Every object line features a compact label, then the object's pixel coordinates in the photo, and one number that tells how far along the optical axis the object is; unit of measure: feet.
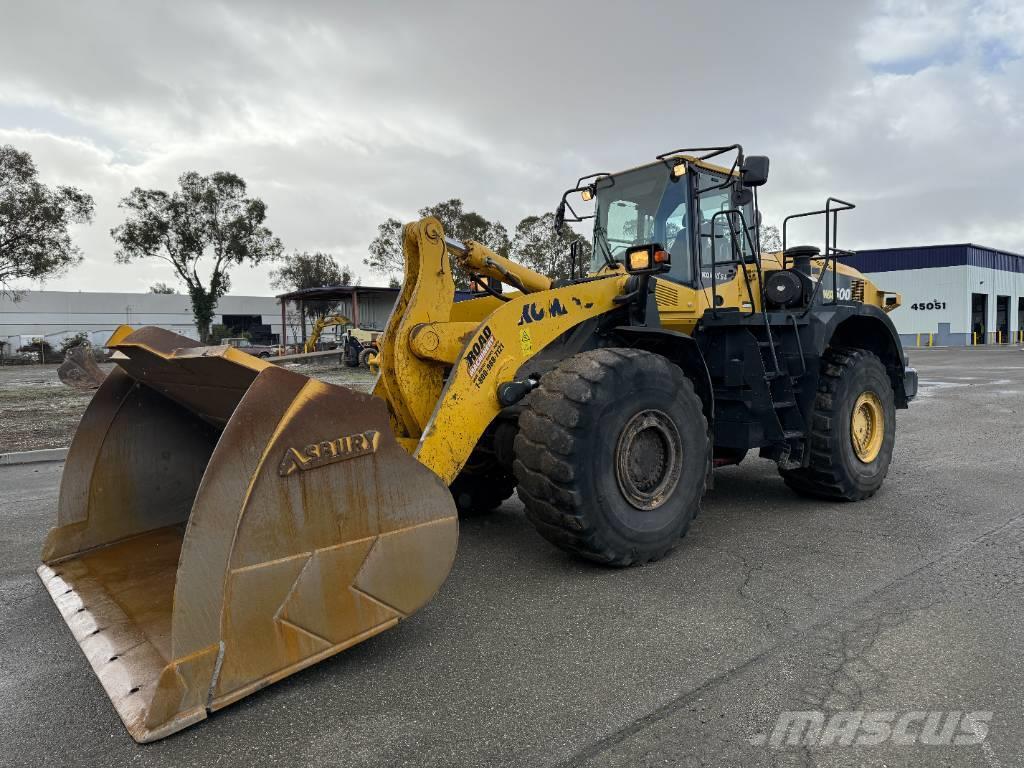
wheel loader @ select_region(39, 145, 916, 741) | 8.39
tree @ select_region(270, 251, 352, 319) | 176.45
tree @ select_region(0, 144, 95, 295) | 98.02
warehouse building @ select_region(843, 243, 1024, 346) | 148.25
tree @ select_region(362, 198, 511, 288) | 137.08
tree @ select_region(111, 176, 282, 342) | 133.59
